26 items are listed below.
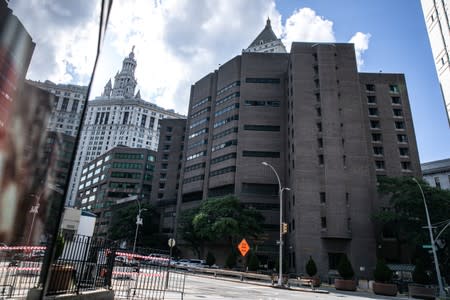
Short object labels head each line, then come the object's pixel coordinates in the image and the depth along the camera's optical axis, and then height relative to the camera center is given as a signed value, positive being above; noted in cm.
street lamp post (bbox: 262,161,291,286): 2718 -186
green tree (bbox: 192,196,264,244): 4825 +564
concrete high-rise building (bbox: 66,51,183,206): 15500 +6555
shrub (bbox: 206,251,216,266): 4831 -68
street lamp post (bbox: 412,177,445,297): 2647 -185
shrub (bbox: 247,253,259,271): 3972 -78
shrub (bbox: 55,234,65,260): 757 +4
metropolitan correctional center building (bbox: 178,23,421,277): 4603 +2105
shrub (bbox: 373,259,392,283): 3048 -90
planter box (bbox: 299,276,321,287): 3064 -201
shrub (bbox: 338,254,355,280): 3456 -82
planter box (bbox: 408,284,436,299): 2745 -222
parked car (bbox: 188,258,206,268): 4892 -123
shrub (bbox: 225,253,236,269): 4438 -76
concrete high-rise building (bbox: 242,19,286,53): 12269 +8597
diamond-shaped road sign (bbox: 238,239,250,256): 2693 +85
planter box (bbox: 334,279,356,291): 3042 -214
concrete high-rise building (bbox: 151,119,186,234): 8138 +2423
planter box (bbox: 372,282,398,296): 2925 -223
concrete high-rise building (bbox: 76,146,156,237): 9438 +2176
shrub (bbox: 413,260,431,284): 3023 -81
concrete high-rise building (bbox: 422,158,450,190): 7700 +2310
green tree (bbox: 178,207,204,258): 5826 +417
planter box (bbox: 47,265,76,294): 707 -73
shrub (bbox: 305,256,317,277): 3812 -94
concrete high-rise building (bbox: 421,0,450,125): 4512 +3379
